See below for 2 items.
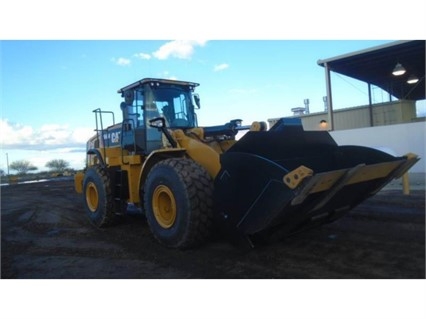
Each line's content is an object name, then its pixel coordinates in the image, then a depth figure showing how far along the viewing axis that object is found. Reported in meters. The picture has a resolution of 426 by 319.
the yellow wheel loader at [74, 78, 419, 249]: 4.02
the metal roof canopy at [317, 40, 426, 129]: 13.93
